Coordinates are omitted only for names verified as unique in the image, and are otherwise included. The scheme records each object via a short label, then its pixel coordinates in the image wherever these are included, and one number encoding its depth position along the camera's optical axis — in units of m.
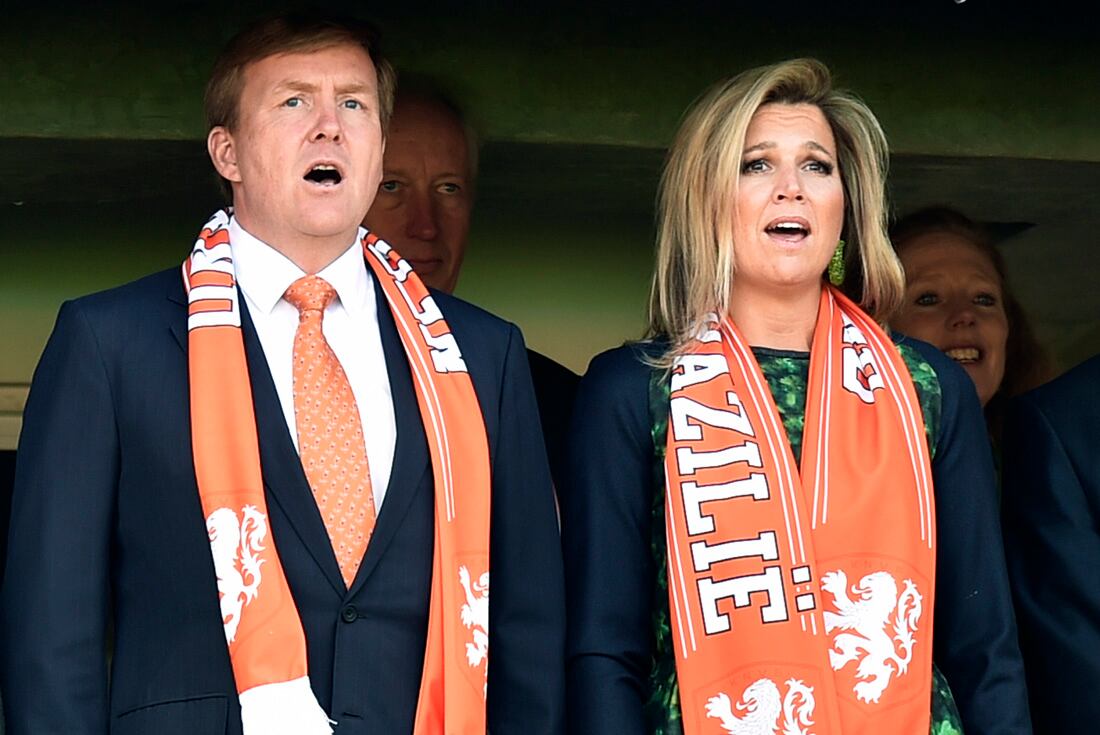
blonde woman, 6.30
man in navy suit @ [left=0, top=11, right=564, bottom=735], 5.80
